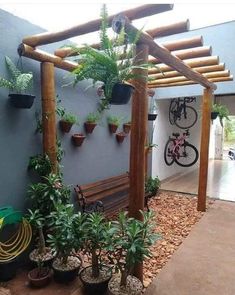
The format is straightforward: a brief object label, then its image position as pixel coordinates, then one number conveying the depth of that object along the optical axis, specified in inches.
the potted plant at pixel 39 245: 100.3
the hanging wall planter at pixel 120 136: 175.8
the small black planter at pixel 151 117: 193.4
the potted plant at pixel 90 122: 144.4
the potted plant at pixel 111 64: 71.7
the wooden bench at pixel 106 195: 138.0
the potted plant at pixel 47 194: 105.5
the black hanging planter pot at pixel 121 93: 74.7
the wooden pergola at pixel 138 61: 80.4
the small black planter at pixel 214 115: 180.3
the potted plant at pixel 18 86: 95.7
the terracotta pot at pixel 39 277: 93.2
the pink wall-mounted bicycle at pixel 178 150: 273.3
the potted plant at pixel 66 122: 126.3
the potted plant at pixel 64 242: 89.0
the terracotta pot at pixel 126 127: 184.1
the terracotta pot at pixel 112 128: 166.5
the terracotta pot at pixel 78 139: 135.1
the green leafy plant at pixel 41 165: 109.0
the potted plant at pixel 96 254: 83.9
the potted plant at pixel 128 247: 77.4
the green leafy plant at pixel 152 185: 201.8
